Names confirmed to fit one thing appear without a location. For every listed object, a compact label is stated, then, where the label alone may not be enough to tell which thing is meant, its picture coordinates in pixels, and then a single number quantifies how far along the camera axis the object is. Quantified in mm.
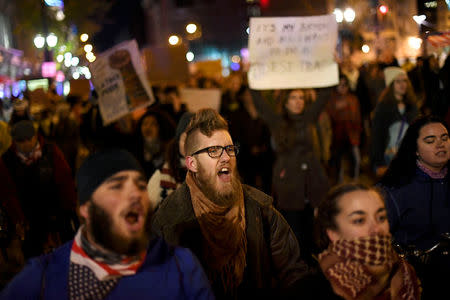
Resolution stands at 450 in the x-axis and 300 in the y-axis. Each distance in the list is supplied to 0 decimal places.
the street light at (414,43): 15841
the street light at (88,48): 45212
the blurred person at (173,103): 11138
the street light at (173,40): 21045
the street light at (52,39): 32622
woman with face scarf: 2949
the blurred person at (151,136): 8532
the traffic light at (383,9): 15825
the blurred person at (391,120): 7543
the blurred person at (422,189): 4410
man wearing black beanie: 2623
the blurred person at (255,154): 10305
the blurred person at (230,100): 11466
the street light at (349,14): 22230
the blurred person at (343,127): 10789
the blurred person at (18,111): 10328
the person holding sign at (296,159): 7055
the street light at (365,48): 23734
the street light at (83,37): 39375
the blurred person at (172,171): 5402
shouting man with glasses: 3799
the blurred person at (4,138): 7452
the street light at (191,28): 21266
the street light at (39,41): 35344
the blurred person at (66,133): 11109
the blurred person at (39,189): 6828
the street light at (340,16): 26145
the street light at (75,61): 40556
